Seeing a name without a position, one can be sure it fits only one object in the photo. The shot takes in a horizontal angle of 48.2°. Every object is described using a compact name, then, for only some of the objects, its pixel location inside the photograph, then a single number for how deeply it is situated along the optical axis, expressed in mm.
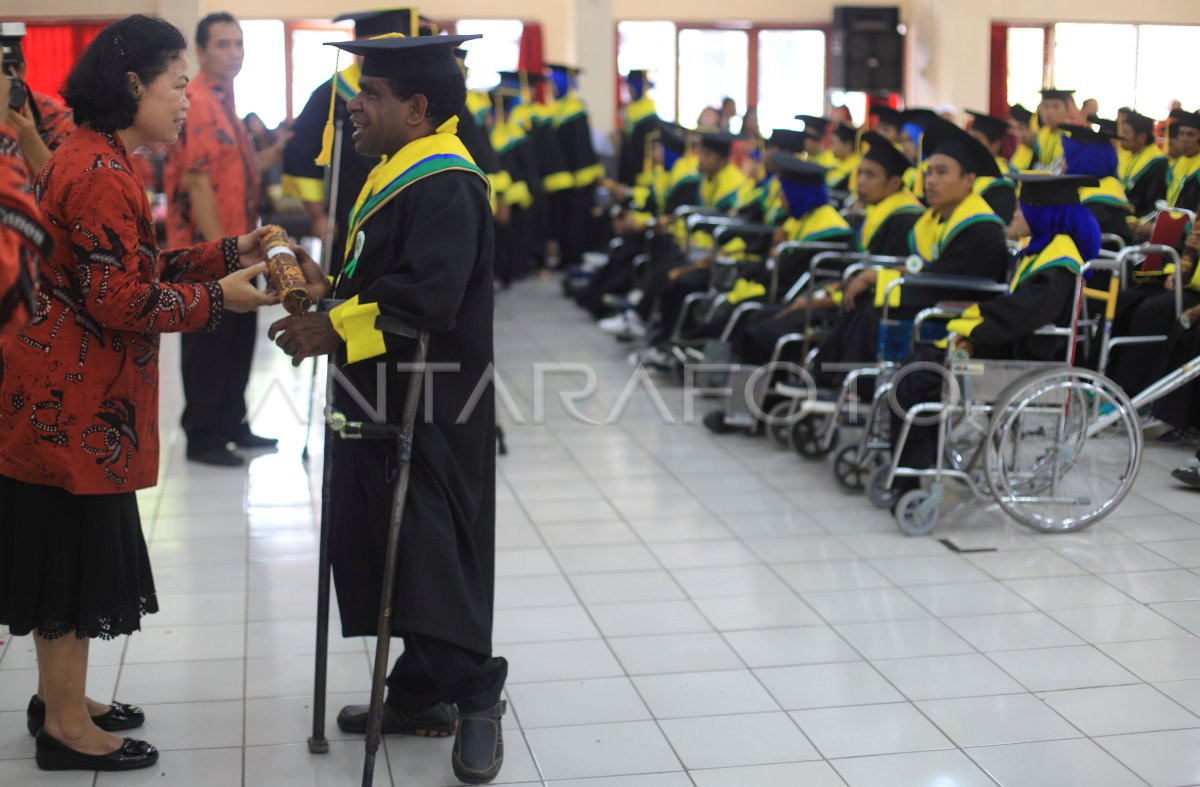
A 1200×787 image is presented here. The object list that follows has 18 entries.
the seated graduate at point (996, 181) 5348
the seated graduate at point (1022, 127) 8016
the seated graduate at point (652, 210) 8125
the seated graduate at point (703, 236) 7082
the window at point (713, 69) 15859
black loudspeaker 14797
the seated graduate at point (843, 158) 7902
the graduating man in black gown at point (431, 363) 2432
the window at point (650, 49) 15625
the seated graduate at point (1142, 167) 6691
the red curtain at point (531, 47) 15375
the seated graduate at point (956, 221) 4598
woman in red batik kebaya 2449
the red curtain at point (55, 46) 10773
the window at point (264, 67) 15039
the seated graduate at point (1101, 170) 5805
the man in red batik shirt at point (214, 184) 4840
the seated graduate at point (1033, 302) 4223
